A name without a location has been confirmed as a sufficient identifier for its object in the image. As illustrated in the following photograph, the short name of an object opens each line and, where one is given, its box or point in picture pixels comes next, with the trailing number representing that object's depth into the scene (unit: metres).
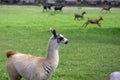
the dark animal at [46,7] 52.76
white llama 8.01
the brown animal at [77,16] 35.42
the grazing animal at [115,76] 6.21
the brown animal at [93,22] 28.45
